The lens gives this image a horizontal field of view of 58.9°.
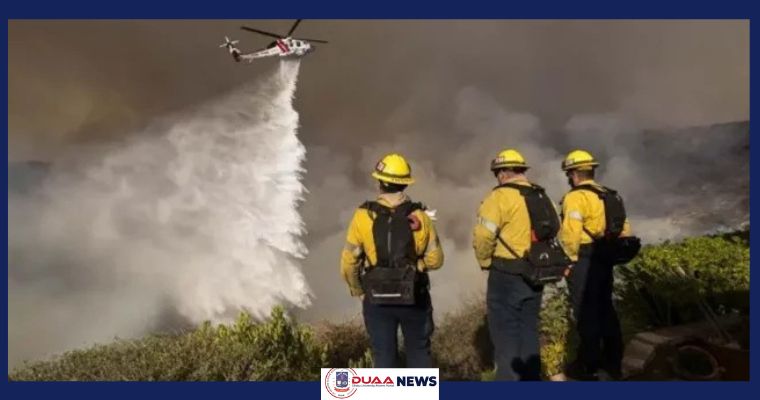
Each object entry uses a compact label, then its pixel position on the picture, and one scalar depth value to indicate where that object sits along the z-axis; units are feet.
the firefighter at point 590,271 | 16.33
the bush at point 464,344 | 19.16
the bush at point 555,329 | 18.58
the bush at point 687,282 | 18.80
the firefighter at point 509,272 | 15.34
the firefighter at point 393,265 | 14.57
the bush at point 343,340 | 19.61
